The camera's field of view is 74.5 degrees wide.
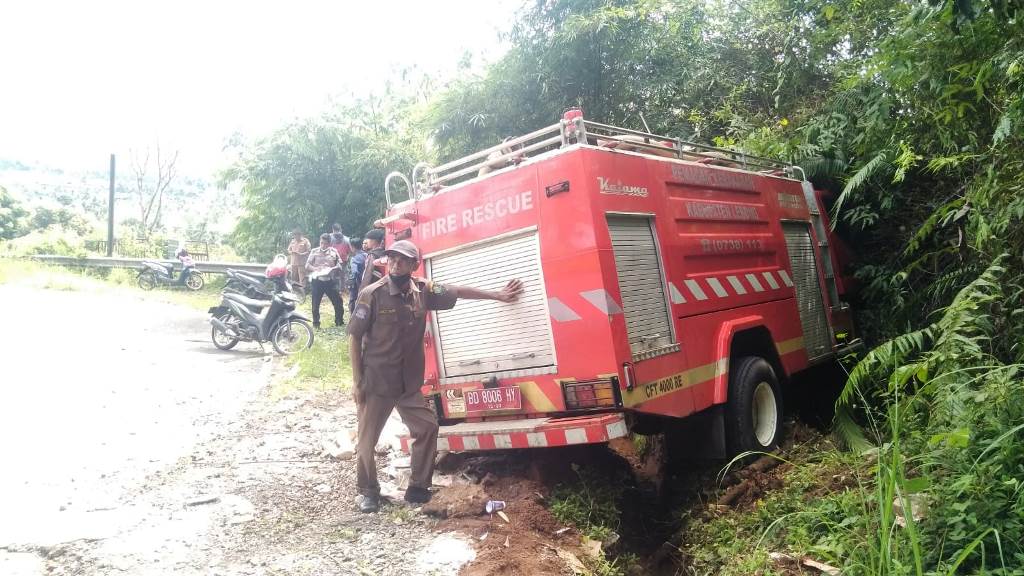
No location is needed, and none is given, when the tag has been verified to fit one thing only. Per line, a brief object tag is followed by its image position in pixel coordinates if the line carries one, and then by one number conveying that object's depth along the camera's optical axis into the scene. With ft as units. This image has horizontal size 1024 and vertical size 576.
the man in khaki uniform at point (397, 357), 14.03
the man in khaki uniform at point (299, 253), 45.32
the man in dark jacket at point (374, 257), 17.42
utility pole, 76.08
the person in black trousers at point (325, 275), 34.55
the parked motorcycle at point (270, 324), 31.35
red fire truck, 12.82
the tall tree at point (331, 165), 47.88
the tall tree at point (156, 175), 114.73
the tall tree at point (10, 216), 86.48
